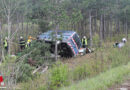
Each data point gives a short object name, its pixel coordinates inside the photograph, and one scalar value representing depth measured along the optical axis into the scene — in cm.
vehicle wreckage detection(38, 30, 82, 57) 1636
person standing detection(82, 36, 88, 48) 2334
